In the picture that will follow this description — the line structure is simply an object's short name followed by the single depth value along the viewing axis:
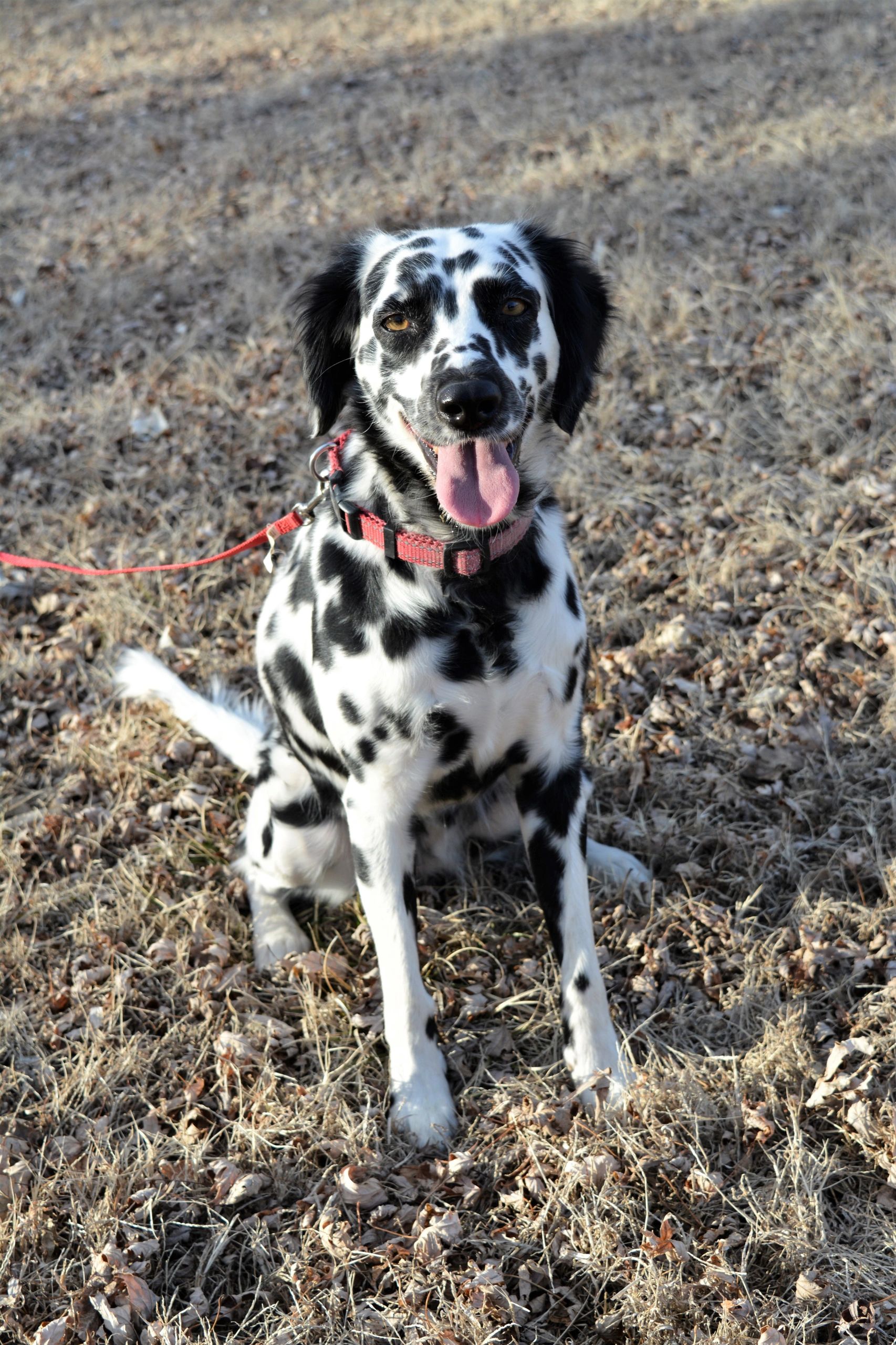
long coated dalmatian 2.59
